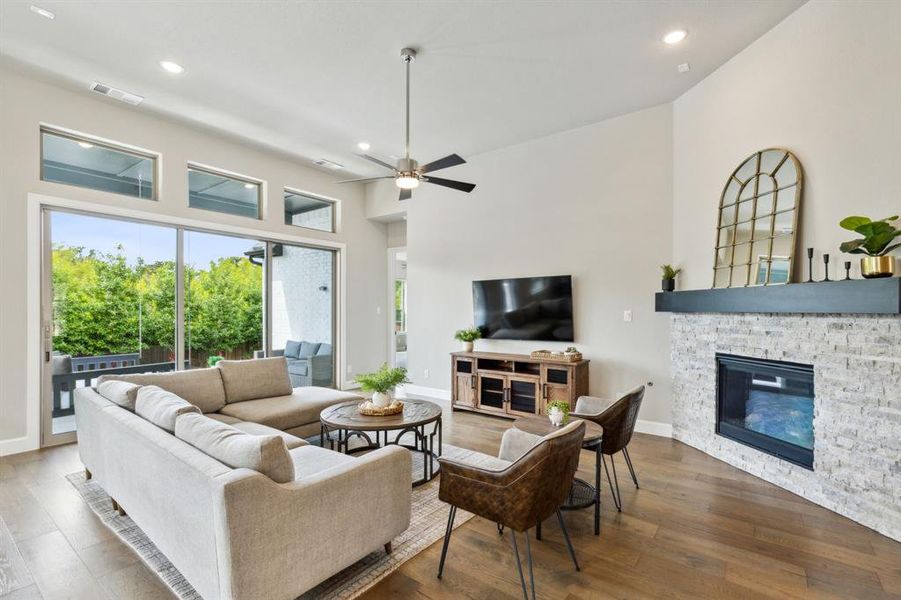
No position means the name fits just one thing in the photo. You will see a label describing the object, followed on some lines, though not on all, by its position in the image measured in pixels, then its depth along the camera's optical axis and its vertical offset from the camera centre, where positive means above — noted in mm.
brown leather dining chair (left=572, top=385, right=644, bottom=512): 2871 -876
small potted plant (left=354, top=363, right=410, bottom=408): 3469 -732
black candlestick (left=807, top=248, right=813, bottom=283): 3031 +238
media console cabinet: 4883 -1088
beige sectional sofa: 1720 -970
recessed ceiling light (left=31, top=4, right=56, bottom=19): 3061 +2087
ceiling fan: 3434 +1065
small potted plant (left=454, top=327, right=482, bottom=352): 5883 -577
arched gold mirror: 3357 +634
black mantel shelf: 2568 -29
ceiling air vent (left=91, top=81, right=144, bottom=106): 4184 +2070
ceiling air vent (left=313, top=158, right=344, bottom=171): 6332 +2010
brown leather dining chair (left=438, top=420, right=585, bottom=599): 1956 -917
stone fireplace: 2678 -829
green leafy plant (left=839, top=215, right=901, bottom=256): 2576 +372
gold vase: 2602 +177
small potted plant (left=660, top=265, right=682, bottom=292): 4426 +176
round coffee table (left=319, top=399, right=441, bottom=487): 3176 -991
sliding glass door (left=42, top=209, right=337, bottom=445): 4344 -94
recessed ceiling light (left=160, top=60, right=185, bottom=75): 3762 +2078
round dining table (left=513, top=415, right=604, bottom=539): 2604 -980
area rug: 2137 -1492
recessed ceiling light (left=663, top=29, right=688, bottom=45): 3389 +2109
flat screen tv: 5270 -174
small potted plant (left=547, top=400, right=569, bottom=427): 2929 -829
